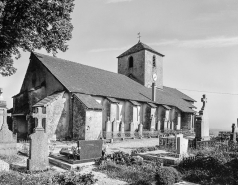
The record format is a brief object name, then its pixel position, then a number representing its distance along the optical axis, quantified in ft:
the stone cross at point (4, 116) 44.37
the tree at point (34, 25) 49.49
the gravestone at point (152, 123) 91.58
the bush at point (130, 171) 26.45
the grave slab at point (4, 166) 28.89
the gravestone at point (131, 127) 79.01
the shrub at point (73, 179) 22.77
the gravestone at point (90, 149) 35.47
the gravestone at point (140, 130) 80.87
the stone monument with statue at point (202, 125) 49.83
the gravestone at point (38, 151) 29.95
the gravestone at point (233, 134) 60.52
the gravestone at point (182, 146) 38.17
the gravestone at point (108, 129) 69.05
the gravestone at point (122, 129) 72.90
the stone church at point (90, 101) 66.54
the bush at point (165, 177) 22.62
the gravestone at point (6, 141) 41.24
